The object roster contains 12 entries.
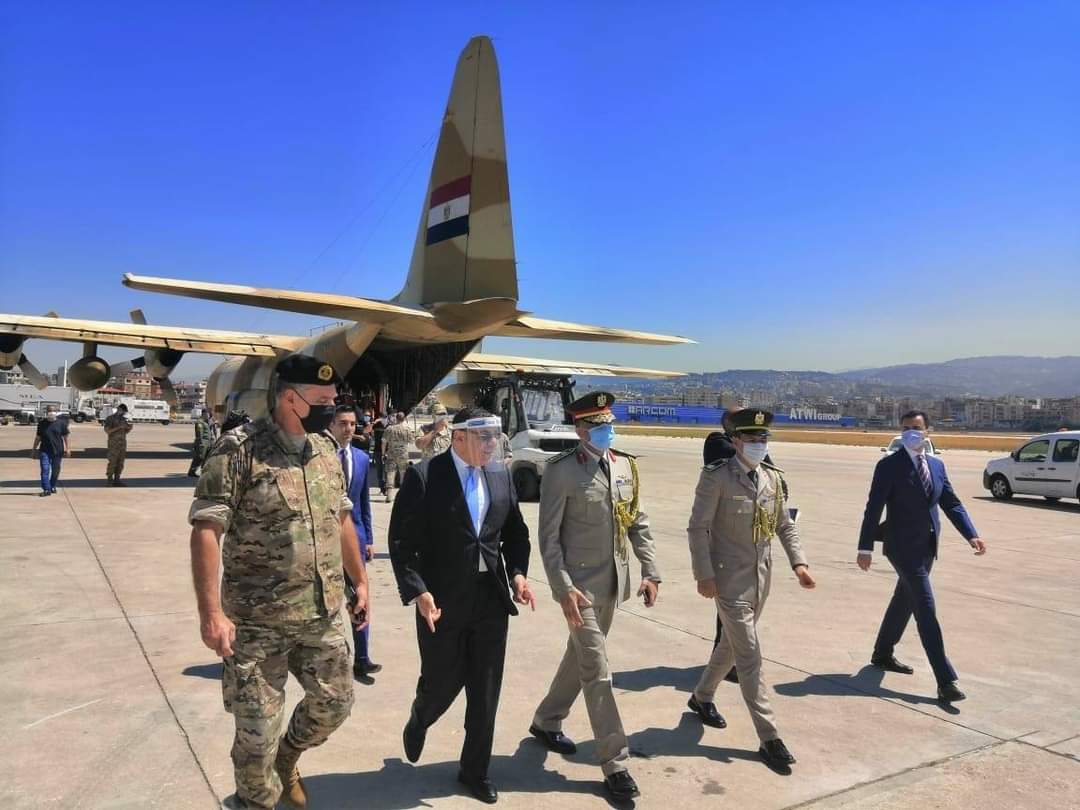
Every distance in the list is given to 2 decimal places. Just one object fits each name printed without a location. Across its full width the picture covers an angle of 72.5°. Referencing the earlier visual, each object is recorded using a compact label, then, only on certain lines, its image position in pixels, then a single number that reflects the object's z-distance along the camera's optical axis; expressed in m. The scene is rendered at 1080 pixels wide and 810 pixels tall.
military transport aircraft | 13.83
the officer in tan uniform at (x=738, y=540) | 4.16
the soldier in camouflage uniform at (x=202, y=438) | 17.36
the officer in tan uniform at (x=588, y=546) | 3.72
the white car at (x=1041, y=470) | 15.56
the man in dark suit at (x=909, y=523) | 5.07
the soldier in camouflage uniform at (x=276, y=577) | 2.80
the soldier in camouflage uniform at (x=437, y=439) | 9.02
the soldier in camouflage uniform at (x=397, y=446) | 11.77
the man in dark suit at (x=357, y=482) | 4.98
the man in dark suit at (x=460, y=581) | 3.52
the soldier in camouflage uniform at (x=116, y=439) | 15.23
